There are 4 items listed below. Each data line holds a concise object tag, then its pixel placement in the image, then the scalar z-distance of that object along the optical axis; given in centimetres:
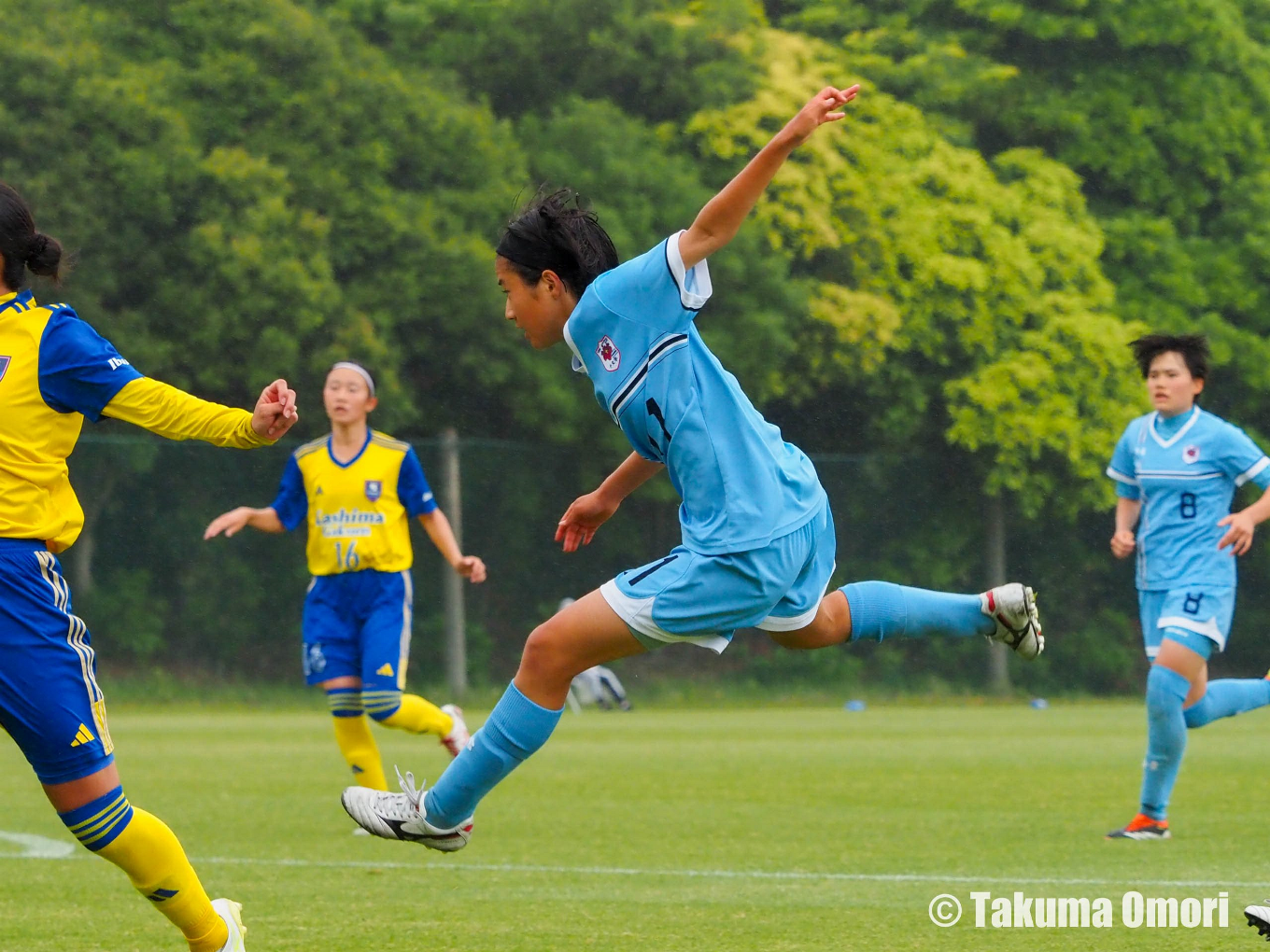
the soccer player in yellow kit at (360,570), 1783
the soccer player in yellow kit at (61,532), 866
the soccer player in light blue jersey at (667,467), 910
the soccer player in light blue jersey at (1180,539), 1630
